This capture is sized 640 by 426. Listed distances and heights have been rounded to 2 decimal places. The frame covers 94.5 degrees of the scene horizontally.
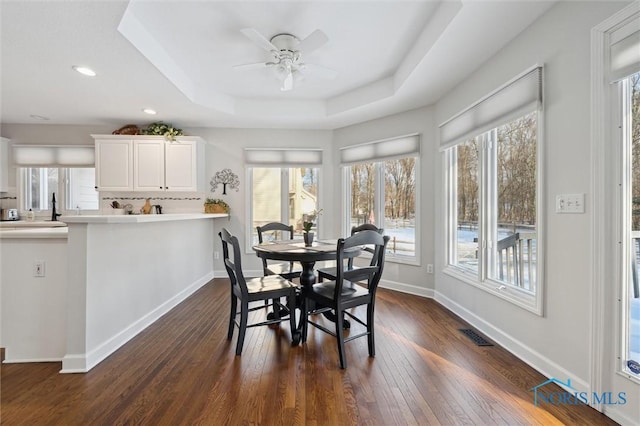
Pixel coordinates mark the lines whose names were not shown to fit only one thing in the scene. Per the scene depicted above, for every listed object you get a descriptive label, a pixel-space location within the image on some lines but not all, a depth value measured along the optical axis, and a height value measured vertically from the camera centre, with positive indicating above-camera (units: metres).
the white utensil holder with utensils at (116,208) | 4.66 +0.05
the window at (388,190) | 4.02 +0.32
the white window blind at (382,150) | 3.93 +0.88
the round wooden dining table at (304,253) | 2.36 -0.34
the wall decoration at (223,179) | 4.85 +0.53
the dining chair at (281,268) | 3.07 -0.63
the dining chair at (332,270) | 2.74 -0.59
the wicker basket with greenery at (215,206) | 4.62 +0.08
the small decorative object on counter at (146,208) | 4.71 +0.05
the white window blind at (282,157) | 4.84 +0.88
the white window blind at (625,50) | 1.48 +0.83
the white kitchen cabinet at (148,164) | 4.43 +0.71
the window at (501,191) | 2.24 +0.18
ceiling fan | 2.31 +1.38
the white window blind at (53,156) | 4.67 +0.88
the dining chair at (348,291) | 2.07 -0.63
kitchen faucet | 4.65 +0.01
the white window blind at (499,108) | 2.11 +0.87
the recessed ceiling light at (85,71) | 2.77 +1.35
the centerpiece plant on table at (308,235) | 2.77 -0.23
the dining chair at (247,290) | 2.22 -0.62
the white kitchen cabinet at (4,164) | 4.57 +0.72
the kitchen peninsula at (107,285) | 2.03 -0.61
